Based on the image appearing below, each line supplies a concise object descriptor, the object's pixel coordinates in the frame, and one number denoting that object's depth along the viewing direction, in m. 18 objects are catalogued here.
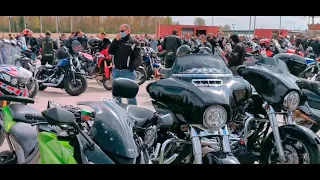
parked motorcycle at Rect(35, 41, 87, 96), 8.09
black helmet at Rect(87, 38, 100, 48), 11.70
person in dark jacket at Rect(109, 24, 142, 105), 6.21
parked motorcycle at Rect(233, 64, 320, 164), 3.17
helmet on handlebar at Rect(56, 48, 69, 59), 8.27
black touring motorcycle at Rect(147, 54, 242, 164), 2.48
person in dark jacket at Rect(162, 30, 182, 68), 10.78
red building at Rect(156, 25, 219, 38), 24.48
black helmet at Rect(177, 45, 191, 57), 5.14
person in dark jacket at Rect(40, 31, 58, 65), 10.74
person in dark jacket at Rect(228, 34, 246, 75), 7.27
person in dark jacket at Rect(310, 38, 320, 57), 14.64
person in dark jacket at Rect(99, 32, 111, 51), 10.80
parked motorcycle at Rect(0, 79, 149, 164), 1.98
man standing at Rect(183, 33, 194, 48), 13.74
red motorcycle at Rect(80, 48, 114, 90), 9.00
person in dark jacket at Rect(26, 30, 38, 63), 13.88
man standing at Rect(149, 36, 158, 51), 17.41
